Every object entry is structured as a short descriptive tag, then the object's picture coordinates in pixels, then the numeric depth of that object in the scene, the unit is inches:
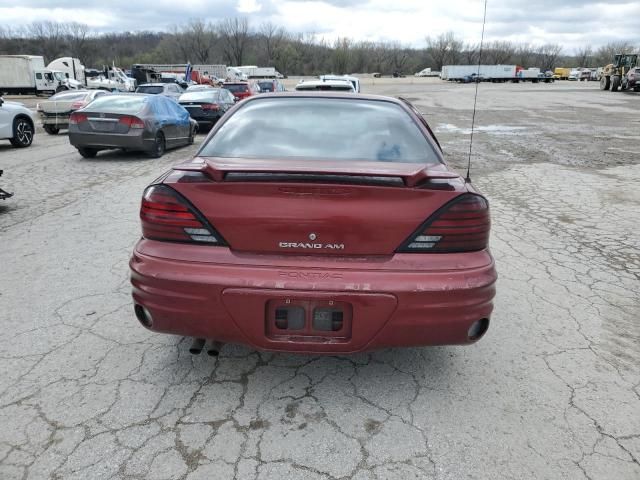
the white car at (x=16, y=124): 464.1
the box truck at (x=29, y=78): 1477.6
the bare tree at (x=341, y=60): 4864.7
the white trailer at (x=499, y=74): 3420.3
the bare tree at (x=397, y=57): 5121.1
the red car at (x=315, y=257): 90.4
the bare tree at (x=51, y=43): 4224.9
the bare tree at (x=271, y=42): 4827.8
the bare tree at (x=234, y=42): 4827.8
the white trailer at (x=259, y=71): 3325.3
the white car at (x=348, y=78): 572.8
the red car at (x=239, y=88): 807.7
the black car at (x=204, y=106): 617.3
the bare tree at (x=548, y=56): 5364.2
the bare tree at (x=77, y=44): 4360.2
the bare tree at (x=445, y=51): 5019.7
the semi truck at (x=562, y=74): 3846.0
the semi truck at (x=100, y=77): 1609.7
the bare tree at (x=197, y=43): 4741.6
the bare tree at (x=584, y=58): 5462.6
